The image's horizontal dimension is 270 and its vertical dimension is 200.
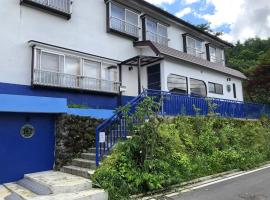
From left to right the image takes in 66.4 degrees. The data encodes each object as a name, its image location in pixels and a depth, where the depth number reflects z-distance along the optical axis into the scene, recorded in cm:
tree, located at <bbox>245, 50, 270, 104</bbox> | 1765
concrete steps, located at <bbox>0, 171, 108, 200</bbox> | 532
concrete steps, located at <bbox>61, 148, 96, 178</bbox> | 662
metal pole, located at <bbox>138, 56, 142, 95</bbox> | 1225
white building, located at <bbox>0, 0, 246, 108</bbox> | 955
